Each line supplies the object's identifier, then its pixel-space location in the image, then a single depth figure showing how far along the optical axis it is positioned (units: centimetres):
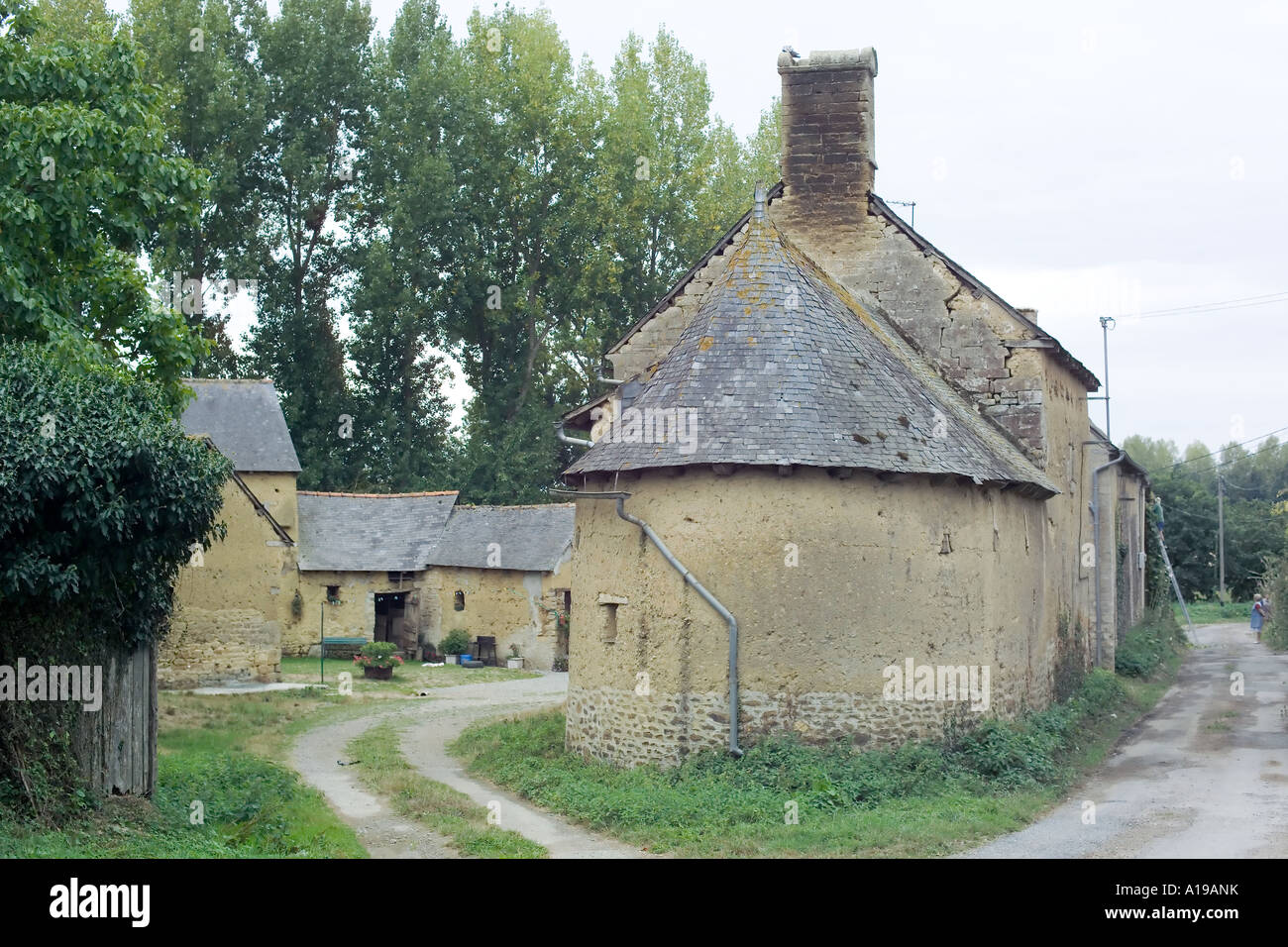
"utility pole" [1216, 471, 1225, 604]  5125
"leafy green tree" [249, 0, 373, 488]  4166
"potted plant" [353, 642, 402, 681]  2945
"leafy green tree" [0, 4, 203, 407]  1378
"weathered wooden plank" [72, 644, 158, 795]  1155
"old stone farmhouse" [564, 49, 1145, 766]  1423
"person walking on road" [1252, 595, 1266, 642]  3881
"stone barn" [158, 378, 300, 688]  2603
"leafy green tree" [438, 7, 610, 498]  4297
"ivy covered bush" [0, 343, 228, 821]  1051
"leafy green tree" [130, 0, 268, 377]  3956
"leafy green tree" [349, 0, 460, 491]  4156
